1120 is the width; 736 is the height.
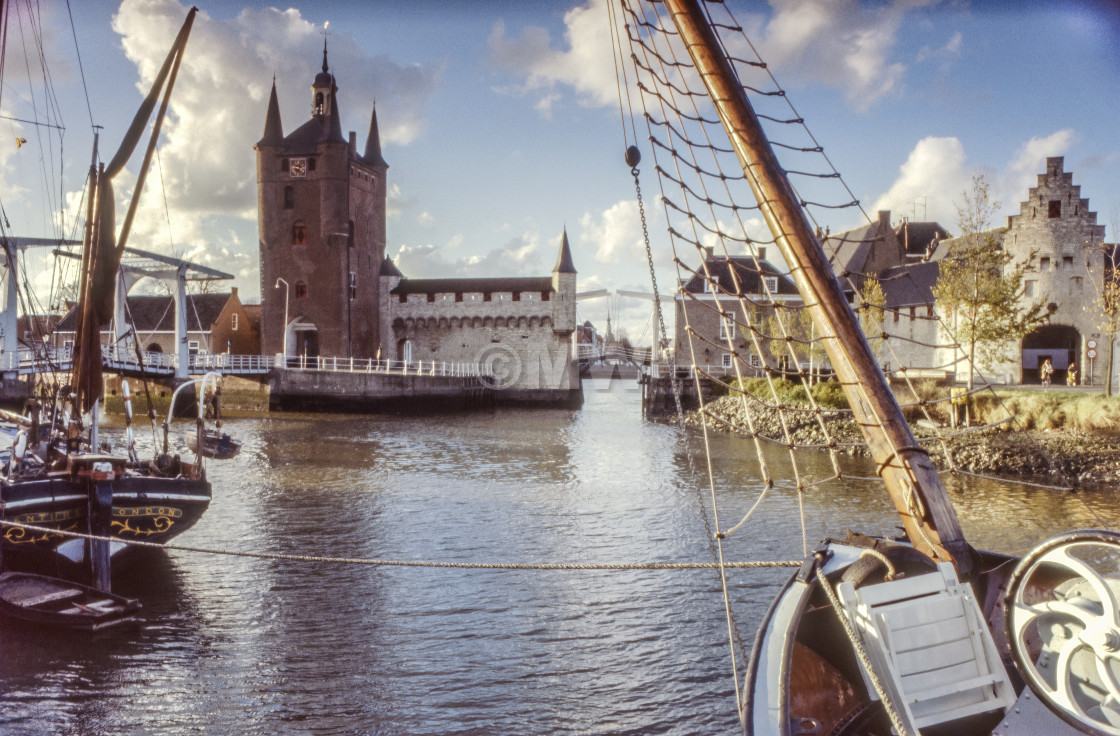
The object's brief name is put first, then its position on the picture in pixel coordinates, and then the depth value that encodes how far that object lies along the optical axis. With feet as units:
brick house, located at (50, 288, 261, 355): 163.22
